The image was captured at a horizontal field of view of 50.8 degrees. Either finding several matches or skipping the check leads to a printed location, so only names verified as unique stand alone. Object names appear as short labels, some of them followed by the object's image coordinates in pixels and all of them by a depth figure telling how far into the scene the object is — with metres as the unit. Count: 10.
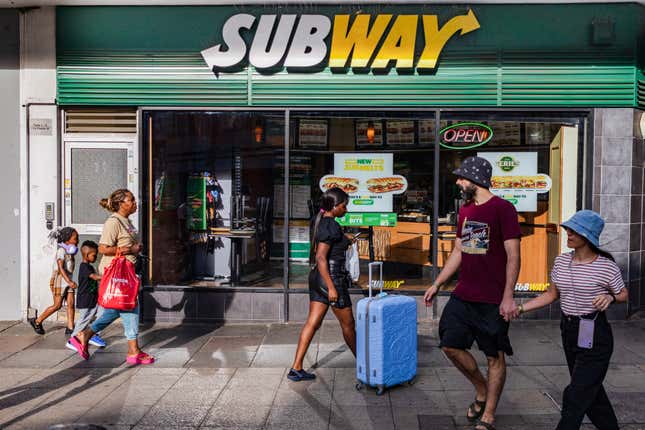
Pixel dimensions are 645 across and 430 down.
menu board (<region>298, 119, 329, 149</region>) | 8.79
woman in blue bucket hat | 4.21
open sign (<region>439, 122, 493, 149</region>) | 8.71
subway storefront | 8.45
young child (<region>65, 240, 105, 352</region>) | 7.14
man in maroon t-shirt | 4.82
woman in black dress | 5.91
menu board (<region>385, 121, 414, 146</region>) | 8.73
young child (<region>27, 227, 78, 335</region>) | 7.74
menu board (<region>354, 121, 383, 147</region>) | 8.74
